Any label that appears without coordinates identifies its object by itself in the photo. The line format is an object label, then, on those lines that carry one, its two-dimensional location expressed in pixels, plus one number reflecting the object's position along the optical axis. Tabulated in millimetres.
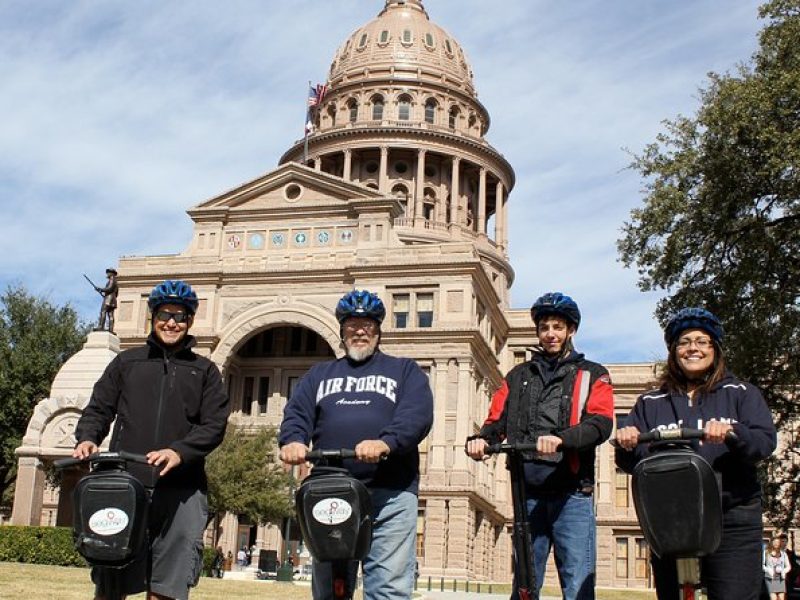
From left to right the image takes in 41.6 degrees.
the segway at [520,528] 6359
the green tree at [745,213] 22500
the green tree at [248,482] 43688
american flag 72312
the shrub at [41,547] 27297
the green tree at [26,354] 51119
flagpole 70700
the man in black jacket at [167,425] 6672
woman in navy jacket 6316
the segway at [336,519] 5906
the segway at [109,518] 6008
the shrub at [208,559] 30269
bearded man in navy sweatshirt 6465
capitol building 49531
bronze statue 31672
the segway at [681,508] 5750
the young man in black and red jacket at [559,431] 6867
